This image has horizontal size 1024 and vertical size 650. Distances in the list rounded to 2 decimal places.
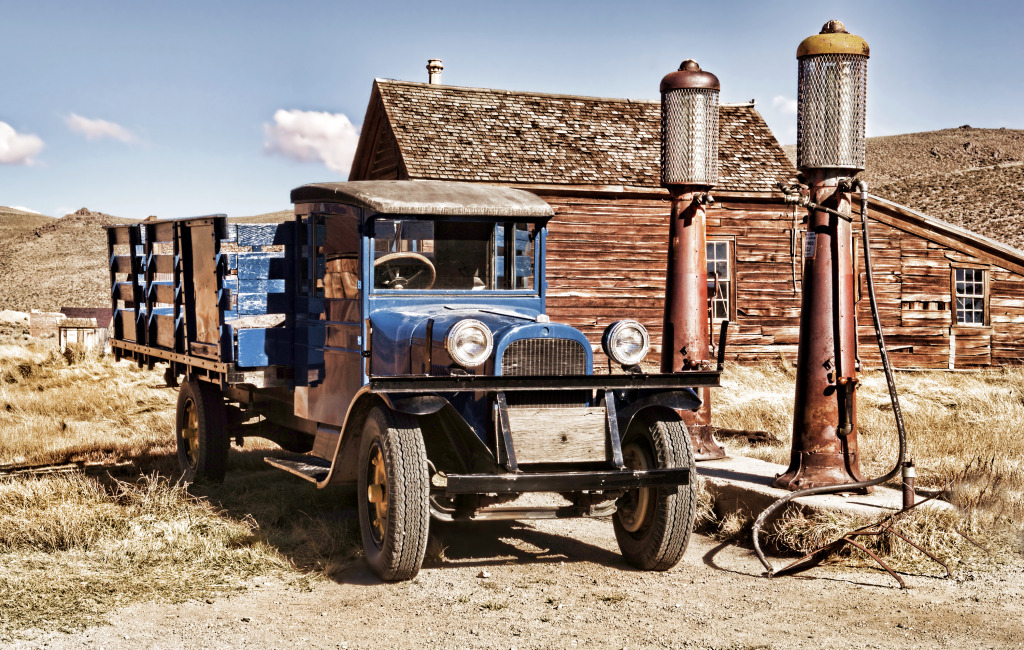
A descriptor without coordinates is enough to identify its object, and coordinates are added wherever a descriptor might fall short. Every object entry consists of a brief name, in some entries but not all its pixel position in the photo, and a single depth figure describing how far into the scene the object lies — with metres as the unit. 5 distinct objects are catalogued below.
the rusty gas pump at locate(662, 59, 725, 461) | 8.99
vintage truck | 5.67
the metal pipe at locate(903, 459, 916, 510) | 6.28
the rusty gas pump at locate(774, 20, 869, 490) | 7.29
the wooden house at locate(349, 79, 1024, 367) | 17.45
